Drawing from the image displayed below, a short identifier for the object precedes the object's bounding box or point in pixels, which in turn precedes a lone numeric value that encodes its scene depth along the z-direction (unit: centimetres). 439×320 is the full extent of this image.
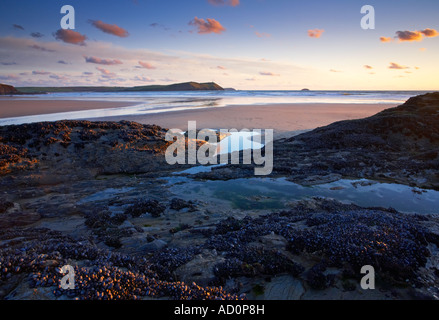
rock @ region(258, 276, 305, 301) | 467
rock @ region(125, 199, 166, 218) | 911
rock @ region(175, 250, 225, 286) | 514
